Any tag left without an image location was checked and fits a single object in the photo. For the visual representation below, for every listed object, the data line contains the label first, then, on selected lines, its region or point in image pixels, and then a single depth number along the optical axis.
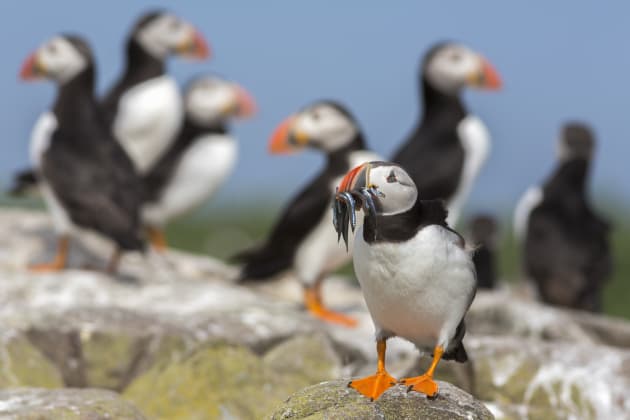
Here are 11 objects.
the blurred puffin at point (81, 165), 17.84
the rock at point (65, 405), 9.13
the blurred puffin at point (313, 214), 17.83
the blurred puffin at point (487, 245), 24.33
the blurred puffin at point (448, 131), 19.69
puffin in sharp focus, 7.82
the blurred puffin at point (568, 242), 21.97
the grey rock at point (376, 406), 8.32
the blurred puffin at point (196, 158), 23.62
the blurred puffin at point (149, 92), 22.66
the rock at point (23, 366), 11.95
